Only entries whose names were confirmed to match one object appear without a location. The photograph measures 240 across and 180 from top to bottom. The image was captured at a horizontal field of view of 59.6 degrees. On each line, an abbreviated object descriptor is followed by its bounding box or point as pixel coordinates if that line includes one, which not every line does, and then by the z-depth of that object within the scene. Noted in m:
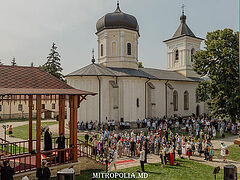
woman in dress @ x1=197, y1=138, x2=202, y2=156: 15.64
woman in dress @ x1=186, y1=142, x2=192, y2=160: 14.75
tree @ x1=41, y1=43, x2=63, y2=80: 49.50
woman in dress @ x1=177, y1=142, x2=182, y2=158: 15.10
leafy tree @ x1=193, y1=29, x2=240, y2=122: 20.92
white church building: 26.73
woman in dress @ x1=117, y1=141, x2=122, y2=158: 15.20
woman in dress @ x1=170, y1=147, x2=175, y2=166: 13.20
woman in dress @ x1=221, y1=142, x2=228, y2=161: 14.32
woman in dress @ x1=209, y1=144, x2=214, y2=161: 14.44
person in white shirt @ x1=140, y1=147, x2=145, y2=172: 11.71
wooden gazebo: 9.21
